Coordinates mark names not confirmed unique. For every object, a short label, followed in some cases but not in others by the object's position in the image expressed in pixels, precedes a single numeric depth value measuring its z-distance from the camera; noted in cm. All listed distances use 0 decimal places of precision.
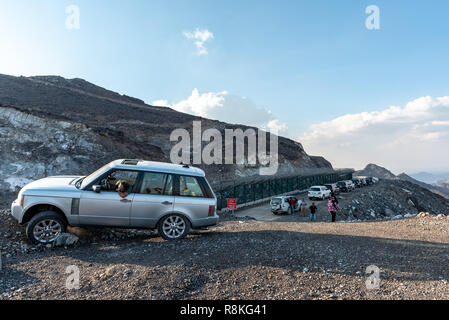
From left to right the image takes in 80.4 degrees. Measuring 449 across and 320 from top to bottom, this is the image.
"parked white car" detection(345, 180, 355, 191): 4584
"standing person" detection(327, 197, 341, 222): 1512
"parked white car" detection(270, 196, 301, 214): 2384
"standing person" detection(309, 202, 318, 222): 1842
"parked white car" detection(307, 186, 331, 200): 3316
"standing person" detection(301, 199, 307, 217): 2488
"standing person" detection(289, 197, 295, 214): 2489
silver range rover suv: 620
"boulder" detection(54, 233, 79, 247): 618
